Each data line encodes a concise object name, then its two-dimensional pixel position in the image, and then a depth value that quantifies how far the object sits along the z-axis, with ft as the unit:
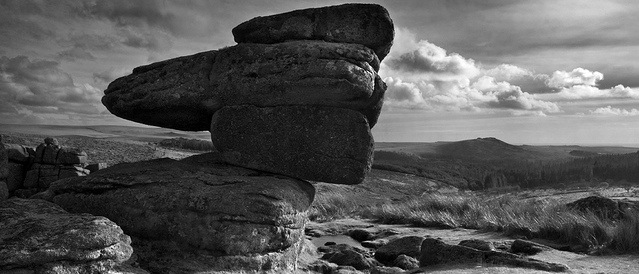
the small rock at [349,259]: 43.70
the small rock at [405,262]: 43.16
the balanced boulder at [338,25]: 40.68
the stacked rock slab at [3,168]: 35.91
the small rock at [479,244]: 43.24
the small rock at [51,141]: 90.46
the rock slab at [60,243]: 23.80
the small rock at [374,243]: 54.47
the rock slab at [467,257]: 37.42
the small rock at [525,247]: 44.73
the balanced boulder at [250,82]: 38.04
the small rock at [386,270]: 39.90
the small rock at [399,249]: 47.24
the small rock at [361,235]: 60.21
